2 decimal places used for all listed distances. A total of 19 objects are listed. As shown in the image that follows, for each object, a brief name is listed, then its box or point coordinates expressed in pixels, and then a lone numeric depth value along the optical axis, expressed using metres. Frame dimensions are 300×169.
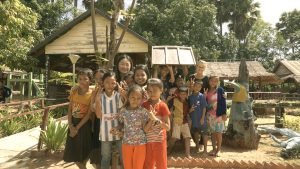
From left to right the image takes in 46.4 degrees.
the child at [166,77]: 5.86
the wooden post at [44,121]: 6.28
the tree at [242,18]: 41.97
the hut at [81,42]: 14.16
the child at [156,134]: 3.94
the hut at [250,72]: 27.78
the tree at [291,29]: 43.45
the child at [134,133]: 3.80
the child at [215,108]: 6.28
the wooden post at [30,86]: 17.42
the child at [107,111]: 4.14
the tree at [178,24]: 30.39
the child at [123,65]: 4.61
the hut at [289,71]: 26.83
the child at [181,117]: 5.97
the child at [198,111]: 6.04
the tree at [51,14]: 23.80
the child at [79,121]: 4.41
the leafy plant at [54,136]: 6.09
